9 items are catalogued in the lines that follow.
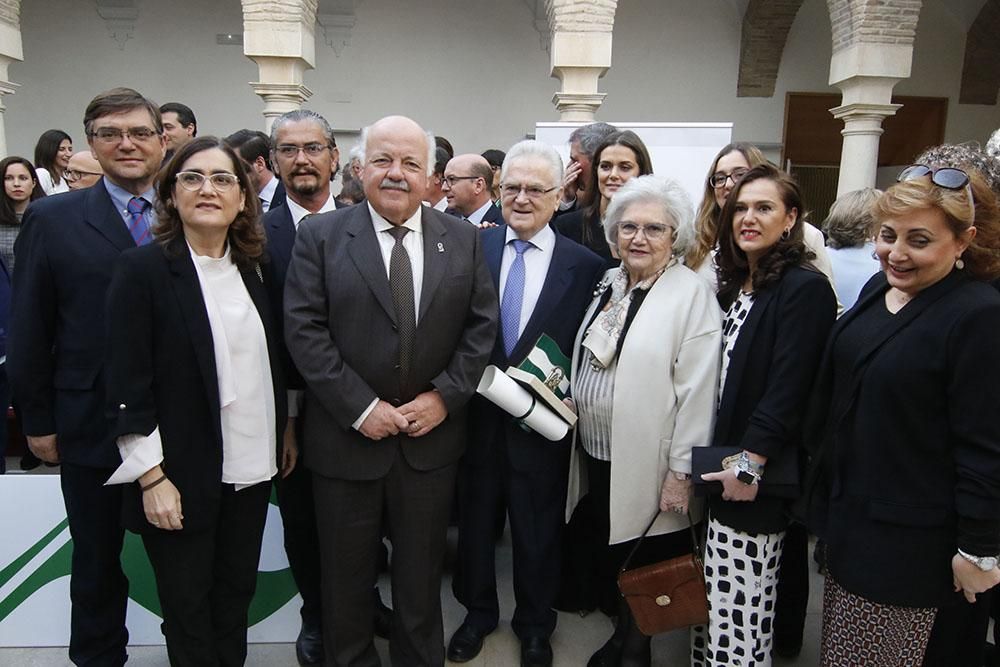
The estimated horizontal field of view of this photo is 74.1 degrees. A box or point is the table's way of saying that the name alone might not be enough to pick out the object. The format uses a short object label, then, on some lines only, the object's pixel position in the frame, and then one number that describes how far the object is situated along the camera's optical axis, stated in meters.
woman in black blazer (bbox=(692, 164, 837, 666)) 2.00
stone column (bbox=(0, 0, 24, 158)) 7.57
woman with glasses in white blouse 1.86
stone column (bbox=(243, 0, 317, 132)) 7.16
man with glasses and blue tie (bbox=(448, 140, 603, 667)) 2.43
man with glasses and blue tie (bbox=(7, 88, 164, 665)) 2.06
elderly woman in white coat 2.18
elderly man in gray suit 2.04
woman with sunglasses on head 1.62
